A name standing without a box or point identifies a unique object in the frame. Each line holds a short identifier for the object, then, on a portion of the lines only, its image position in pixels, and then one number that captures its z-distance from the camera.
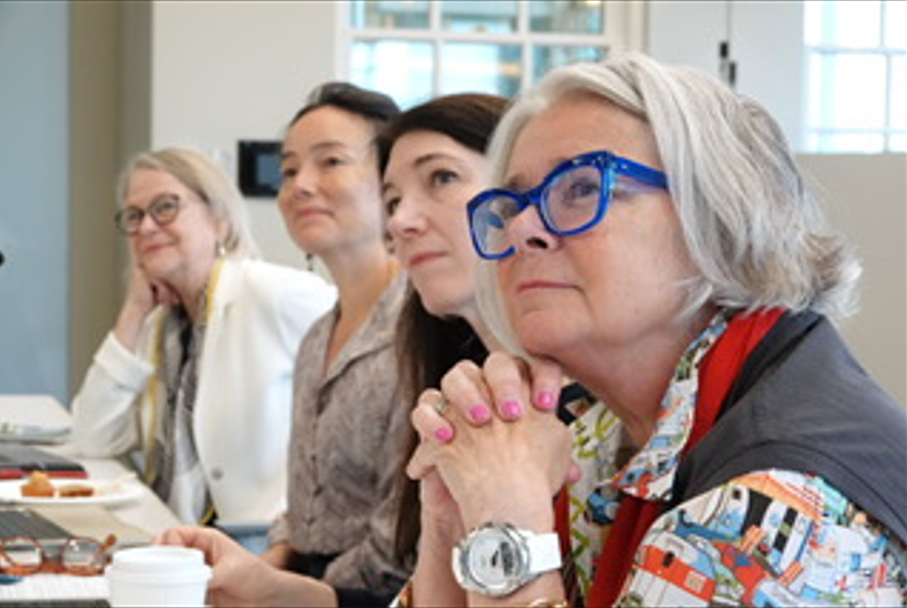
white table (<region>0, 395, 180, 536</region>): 2.91
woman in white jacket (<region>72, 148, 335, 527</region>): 3.55
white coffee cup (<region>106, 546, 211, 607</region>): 1.58
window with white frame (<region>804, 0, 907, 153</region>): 5.26
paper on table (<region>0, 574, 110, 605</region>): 2.09
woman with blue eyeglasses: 1.21
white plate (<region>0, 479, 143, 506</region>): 2.88
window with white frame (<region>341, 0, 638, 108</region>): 5.31
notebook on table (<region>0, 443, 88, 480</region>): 3.28
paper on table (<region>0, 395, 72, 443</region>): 4.05
